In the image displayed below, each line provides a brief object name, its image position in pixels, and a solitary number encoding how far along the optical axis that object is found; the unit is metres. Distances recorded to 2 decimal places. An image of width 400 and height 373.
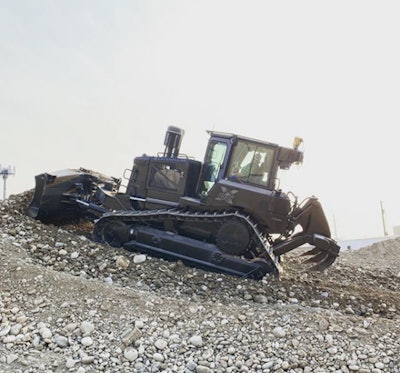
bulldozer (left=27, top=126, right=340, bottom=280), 7.90
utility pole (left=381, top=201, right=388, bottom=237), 33.30
